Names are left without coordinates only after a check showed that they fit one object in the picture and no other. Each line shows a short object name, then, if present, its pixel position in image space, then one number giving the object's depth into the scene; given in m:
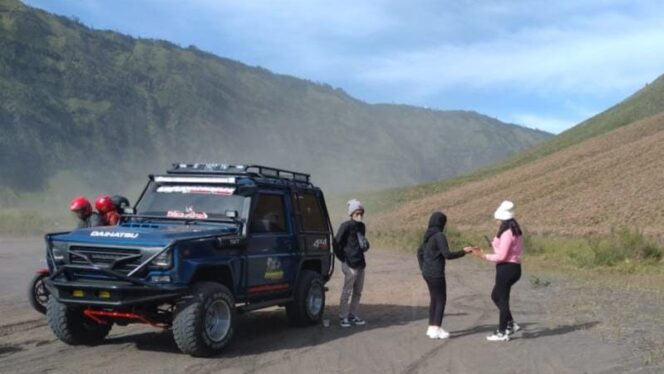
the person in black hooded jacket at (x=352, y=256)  11.71
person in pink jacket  10.42
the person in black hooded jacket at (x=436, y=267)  10.66
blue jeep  8.66
